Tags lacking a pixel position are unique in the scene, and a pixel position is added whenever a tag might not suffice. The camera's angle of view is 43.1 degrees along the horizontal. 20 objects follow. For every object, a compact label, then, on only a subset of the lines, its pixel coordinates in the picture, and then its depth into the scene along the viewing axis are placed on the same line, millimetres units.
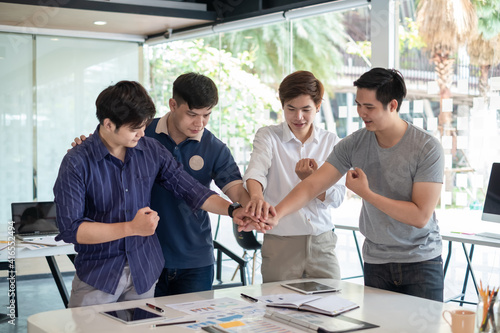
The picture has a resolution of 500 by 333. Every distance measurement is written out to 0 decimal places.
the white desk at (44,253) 3996
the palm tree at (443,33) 4953
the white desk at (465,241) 4262
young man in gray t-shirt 2562
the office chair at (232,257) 4926
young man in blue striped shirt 2336
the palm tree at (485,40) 4715
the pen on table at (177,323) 2086
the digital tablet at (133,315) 2121
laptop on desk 4602
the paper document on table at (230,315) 2059
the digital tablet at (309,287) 2576
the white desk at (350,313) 2070
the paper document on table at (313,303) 2260
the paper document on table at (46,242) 4207
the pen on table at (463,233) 4520
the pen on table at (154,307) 2252
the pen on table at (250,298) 2443
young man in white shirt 2924
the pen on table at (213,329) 2012
